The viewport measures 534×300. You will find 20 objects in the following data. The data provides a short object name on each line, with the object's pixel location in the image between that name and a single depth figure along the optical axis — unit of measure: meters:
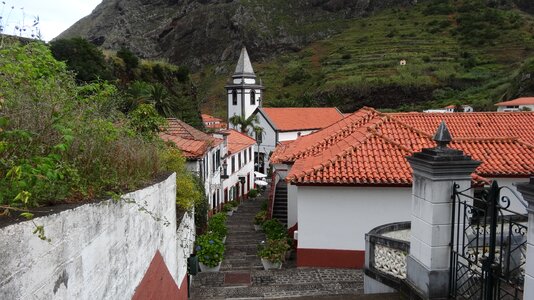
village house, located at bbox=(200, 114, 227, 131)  58.42
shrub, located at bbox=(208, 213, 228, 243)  17.35
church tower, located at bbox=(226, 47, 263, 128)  57.25
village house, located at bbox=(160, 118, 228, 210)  17.39
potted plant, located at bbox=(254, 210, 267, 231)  21.02
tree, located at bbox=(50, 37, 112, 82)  26.36
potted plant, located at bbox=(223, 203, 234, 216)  28.54
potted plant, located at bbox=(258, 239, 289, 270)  13.39
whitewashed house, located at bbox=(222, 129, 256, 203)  32.34
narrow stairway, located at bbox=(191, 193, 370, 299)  11.17
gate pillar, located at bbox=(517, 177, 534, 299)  3.78
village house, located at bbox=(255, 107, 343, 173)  50.69
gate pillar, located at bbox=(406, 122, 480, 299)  5.54
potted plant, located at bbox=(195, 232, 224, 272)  13.18
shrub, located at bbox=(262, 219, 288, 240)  16.30
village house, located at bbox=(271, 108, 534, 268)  12.78
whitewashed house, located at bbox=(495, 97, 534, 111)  46.46
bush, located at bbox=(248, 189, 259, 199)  38.56
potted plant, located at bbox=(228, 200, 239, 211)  31.12
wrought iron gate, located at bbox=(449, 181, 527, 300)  4.79
